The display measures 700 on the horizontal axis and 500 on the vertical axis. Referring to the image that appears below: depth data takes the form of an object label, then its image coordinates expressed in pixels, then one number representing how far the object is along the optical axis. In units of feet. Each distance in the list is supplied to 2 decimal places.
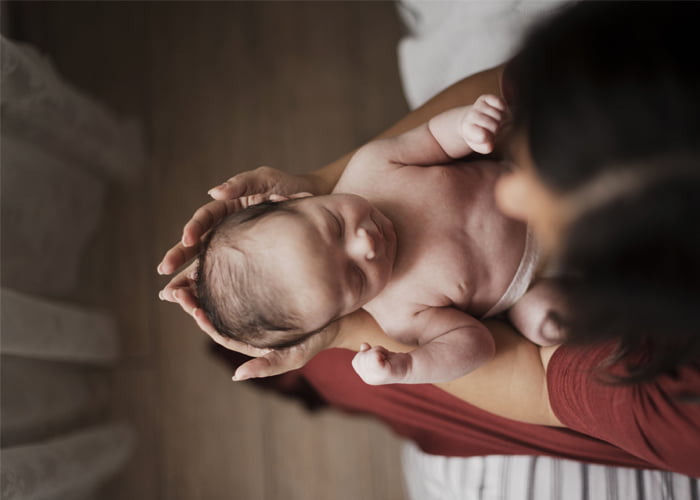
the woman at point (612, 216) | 1.53
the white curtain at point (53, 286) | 3.60
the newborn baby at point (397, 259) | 2.59
